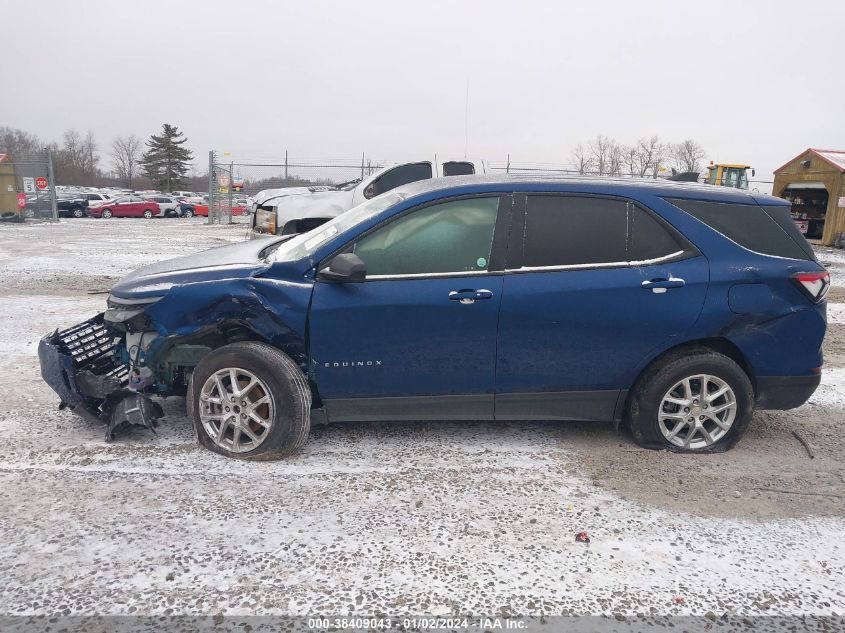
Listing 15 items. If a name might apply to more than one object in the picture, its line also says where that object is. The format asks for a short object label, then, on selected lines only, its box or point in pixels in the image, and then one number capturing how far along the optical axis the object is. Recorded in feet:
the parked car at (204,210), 125.29
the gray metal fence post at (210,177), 87.10
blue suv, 11.99
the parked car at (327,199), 32.68
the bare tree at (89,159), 279.08
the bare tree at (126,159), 300.40
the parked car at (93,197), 121.49
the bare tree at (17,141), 263.06
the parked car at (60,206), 85.61
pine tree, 245.65
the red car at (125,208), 116.16
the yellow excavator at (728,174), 84.44
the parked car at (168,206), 124.01
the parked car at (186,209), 126.31
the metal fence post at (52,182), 81.16
